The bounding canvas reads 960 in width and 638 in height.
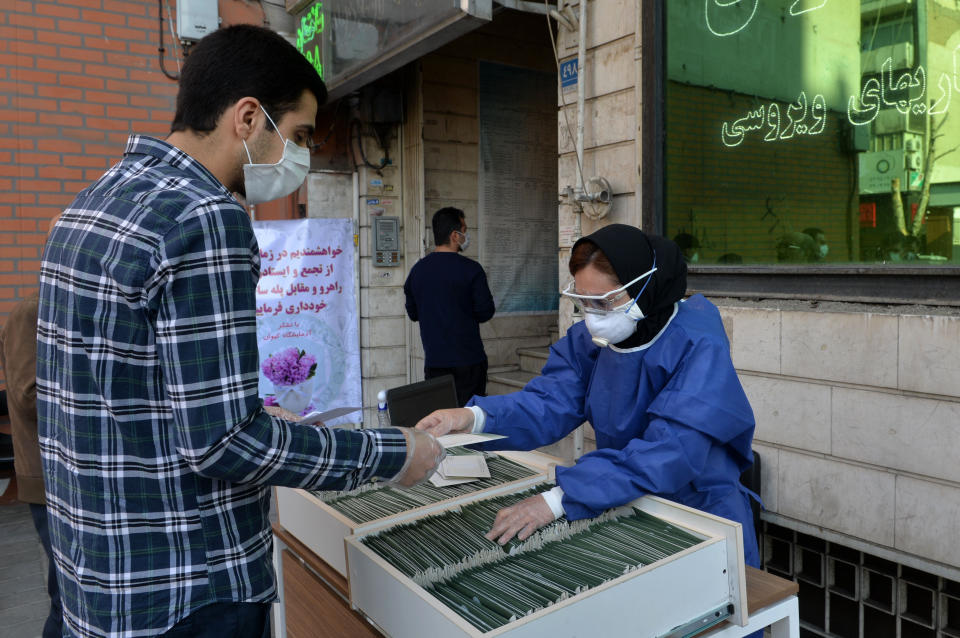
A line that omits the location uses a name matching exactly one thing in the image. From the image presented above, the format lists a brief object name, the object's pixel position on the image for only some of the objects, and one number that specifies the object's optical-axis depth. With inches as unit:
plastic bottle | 105.7
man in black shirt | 176.6
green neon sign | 213.5
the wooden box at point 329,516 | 61.9
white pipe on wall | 146.7
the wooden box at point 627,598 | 44.4
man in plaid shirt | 41.9
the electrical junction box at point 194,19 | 218.7
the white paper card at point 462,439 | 66.4
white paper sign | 213.3
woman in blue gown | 61.8
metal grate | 105.3
